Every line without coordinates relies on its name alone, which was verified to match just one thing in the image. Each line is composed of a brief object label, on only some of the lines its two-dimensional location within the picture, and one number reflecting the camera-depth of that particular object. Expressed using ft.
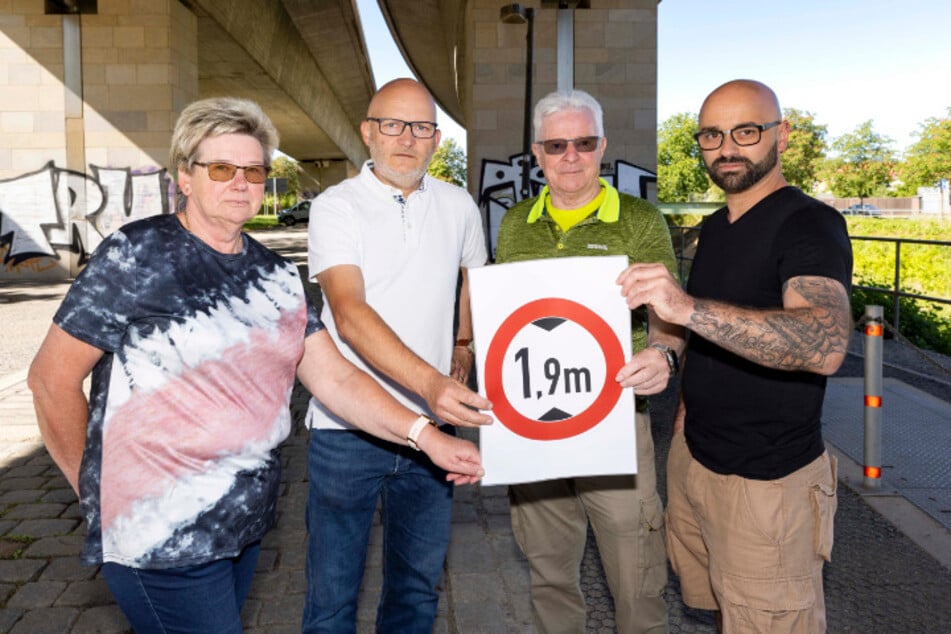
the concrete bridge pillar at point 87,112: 63.10
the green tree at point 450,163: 342.03
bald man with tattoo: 7.84
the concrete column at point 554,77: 52.03
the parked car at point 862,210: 237.66
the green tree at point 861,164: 281.74
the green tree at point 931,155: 224.12
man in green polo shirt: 10.07
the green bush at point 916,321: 38.96
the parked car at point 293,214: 208.03
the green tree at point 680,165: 262.67
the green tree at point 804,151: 278.26
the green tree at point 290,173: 394.32
